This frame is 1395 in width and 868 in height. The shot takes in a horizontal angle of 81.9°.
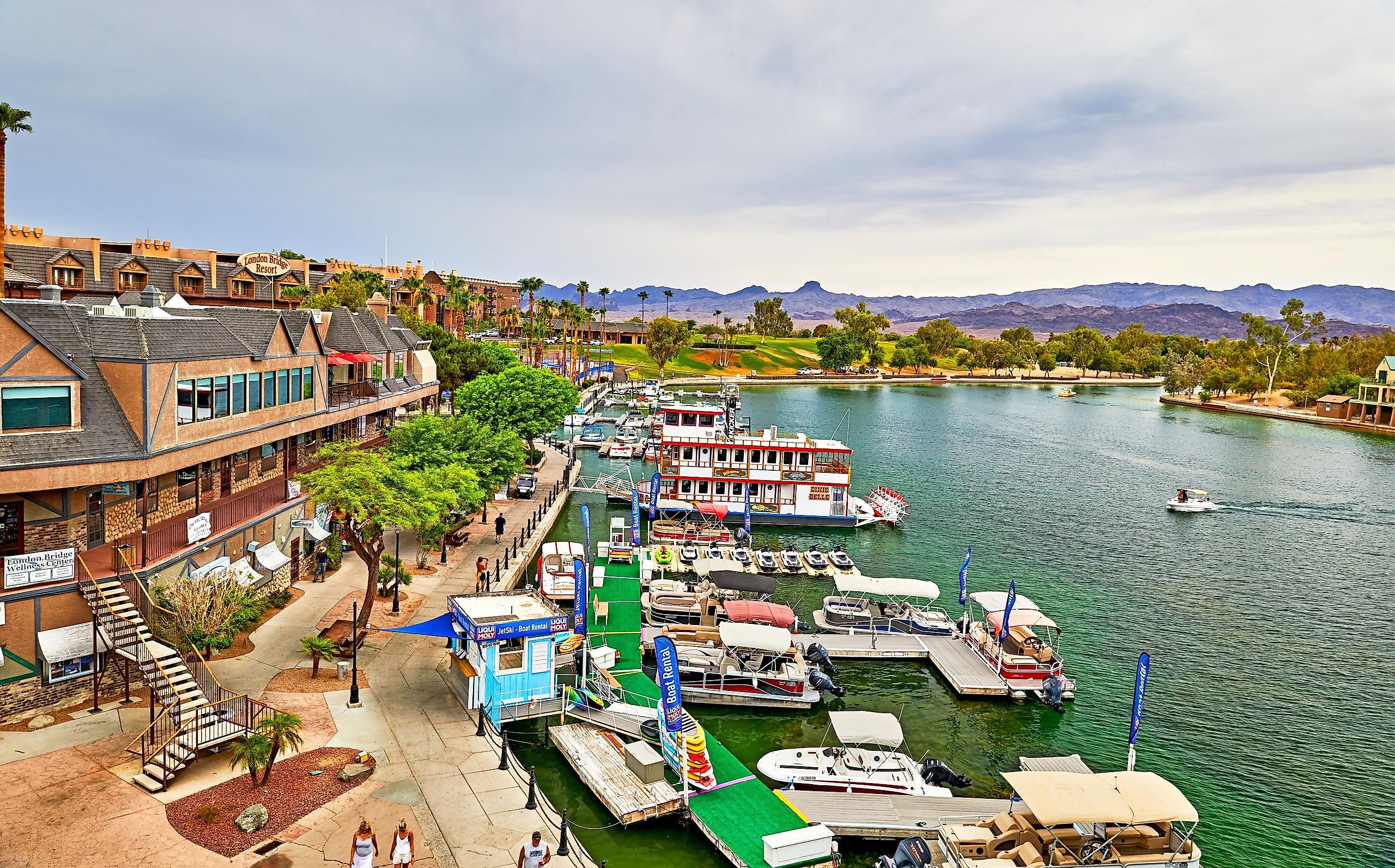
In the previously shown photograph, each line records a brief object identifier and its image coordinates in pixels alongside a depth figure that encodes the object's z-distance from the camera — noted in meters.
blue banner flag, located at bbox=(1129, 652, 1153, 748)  27.95
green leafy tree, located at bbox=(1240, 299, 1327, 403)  192.59
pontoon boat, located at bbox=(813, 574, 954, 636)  41.28
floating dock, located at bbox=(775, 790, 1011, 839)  24.20
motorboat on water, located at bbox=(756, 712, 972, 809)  26.17
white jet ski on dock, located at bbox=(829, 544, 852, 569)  52.24
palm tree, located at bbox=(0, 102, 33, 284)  35.59
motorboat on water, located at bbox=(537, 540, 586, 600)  41.16
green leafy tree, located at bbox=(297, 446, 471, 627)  32.56
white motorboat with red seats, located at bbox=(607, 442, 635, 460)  88.81
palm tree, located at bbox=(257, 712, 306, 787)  21.38
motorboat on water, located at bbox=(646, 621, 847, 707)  33.19
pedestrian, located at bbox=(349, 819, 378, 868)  17.41
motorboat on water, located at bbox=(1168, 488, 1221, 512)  76.38
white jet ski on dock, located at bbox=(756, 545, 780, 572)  51.31
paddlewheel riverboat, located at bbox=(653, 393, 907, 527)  63.22
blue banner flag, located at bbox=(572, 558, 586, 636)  31.34
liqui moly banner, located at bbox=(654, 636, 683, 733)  24.88
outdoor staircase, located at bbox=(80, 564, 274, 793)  21.86
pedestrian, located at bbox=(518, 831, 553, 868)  18.33
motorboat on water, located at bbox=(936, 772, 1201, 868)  21.64
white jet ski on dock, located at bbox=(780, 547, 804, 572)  52.25
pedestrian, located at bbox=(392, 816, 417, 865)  18.11
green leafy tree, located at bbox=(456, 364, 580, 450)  69.06
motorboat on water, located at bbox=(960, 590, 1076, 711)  35.59
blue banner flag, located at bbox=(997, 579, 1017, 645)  38.31
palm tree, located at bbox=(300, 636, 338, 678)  28.12
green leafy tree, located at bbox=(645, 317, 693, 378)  185.75
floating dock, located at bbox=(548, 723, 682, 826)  23.83
